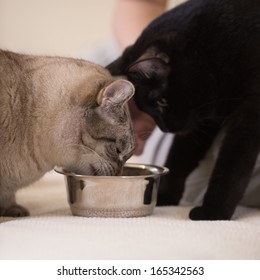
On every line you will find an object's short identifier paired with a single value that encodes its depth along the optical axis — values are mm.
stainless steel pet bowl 1306
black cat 1407
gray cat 1302
